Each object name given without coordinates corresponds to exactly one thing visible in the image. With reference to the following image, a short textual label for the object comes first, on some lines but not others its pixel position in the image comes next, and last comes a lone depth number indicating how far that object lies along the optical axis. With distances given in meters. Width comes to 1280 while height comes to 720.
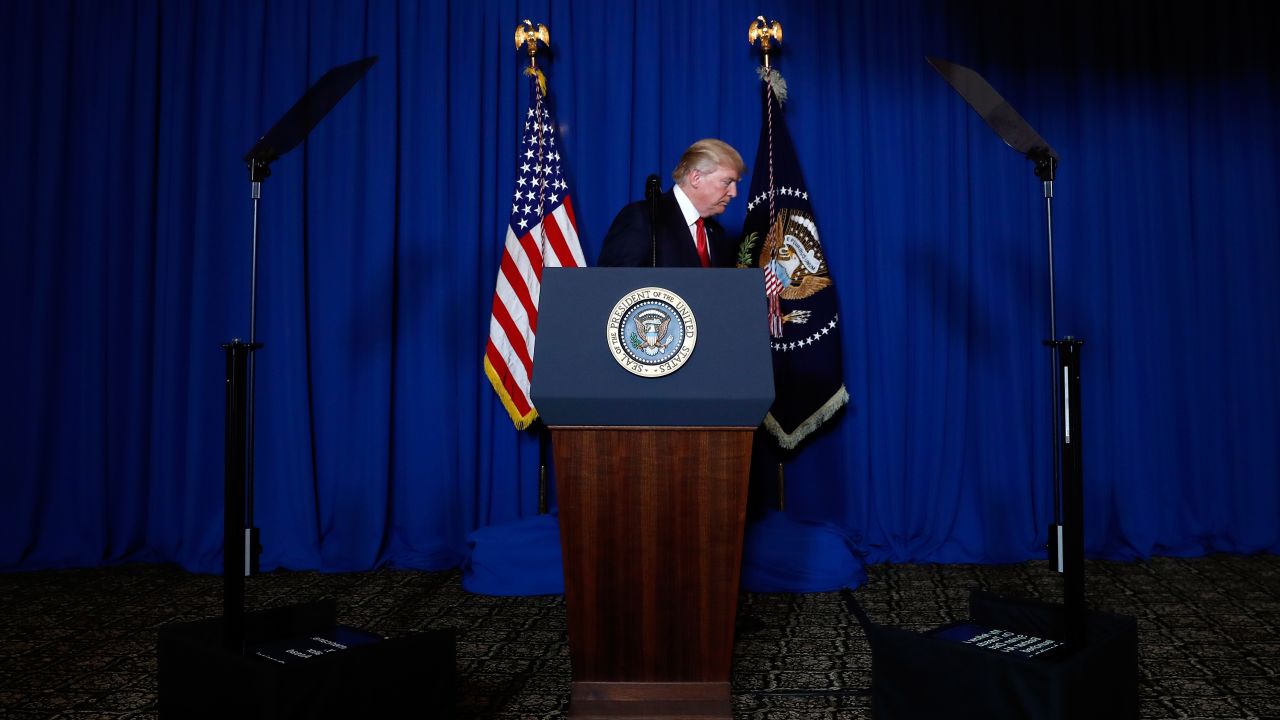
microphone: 1.95
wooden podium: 1.83
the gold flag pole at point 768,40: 3.76
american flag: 3.61
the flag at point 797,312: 3.67
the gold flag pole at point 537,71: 3.66
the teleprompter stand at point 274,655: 1.58
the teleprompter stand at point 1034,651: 1.60
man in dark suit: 2.47
